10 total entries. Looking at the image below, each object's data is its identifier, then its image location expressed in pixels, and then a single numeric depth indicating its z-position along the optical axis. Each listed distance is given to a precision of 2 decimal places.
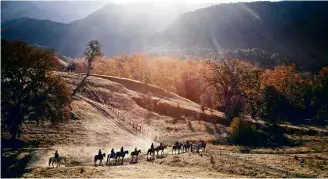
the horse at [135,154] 51.81
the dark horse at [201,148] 61.24
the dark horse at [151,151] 53.98
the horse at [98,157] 46.34
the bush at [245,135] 78.38
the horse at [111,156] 48.47
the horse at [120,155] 48.84
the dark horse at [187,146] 61.91
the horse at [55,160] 44.12
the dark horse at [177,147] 59.49
